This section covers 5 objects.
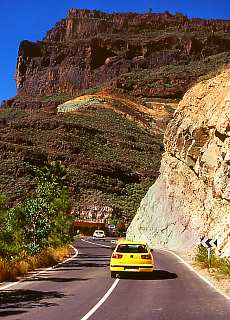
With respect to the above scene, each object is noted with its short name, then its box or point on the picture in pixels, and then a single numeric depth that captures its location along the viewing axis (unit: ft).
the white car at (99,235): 228.22
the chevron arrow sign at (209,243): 81.04
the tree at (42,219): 86.79
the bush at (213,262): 70.13
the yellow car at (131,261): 67.87
